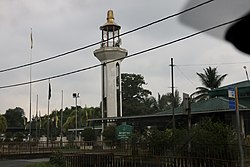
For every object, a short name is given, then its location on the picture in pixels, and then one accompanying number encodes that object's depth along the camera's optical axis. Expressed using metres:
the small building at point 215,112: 32.56
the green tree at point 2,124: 57.80
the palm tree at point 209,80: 53.62
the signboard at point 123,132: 31.21
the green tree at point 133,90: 84.94
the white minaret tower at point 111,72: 55.47
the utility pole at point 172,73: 36.89
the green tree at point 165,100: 79.06
